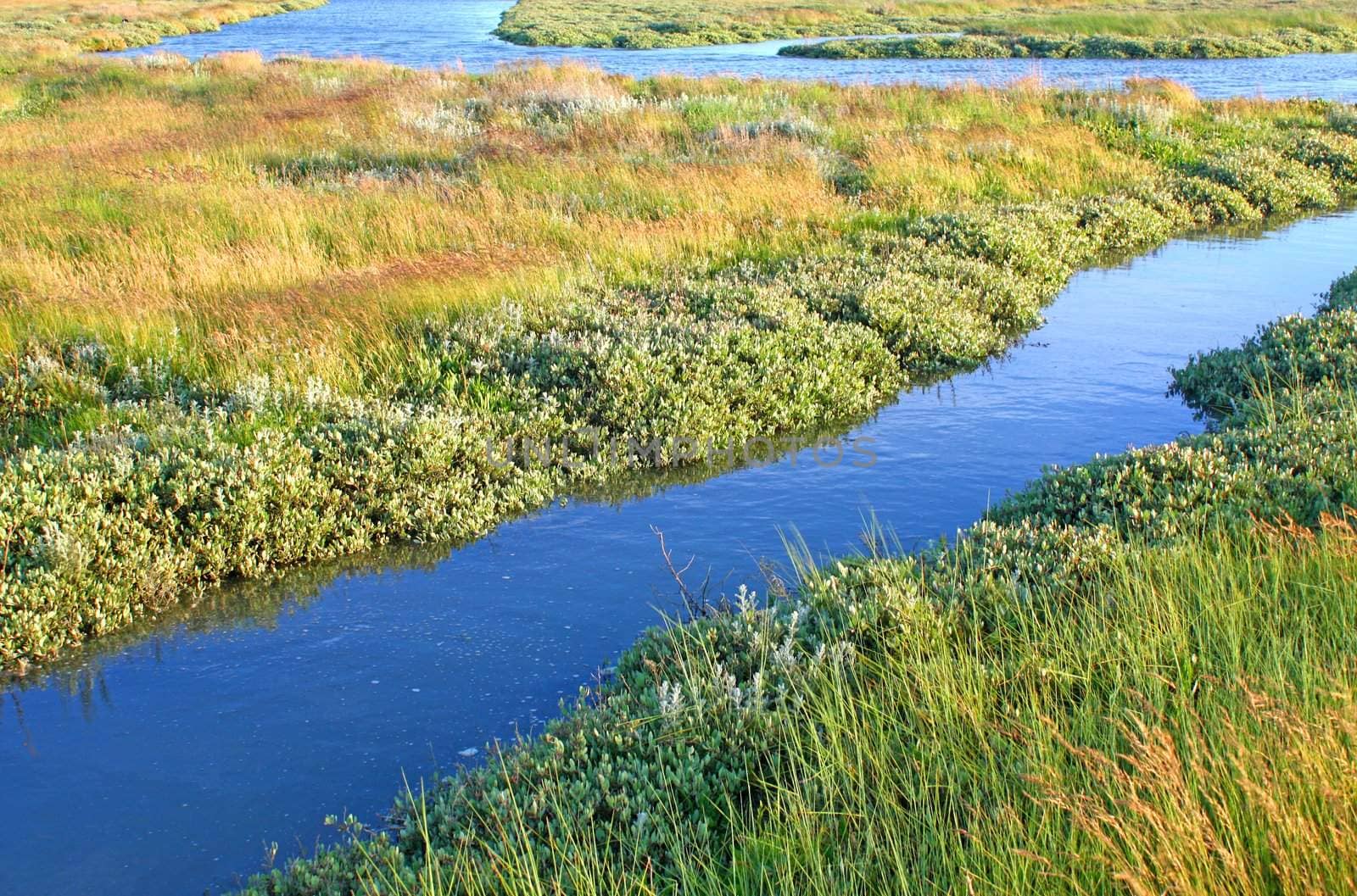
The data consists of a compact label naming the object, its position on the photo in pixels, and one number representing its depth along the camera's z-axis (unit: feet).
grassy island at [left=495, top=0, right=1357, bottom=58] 179.83
